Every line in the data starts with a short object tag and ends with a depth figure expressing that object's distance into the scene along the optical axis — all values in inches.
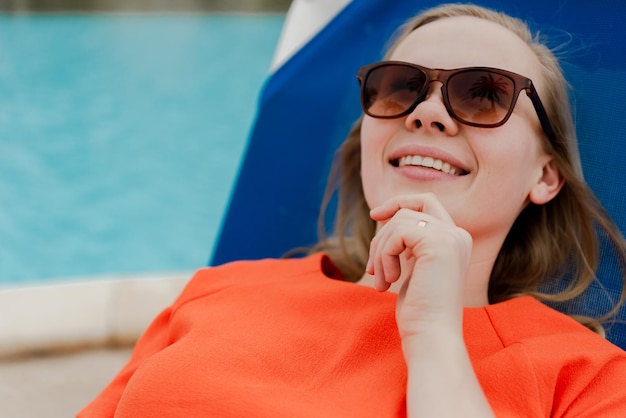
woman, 40.9
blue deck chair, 57.0
